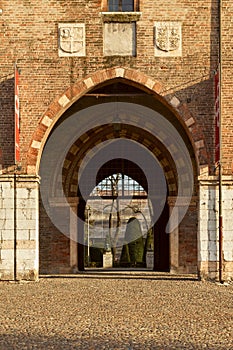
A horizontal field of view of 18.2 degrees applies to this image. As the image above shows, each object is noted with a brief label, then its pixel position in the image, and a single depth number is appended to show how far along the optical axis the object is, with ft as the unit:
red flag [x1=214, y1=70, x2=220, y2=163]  65.05
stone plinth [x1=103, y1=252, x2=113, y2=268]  132.20
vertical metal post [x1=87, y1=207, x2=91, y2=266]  136.71
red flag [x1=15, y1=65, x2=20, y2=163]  64.44
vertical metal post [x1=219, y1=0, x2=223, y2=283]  64.64
